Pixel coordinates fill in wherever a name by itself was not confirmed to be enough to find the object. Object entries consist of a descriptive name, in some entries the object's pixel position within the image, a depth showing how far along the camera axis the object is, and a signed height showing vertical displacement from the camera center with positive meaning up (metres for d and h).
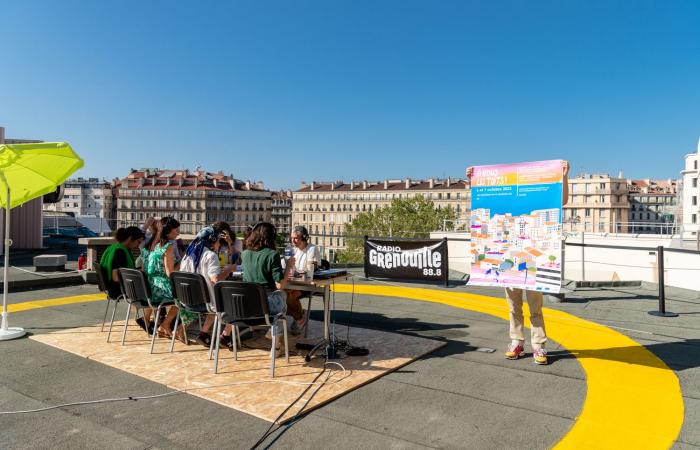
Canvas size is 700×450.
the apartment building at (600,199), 125.88 +6.85
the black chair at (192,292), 5.74 -0.79
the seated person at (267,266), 5.57 -0.46
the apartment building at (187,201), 115.00 +5.62
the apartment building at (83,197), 150.75 +8.45
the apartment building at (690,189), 74.12 +5.84
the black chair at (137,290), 6.16 -0.83
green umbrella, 6.75 +0.78
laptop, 6.12 -0.61
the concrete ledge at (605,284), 11.89 -1.39
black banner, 12.48 -0.87
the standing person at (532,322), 5.71 -1.14
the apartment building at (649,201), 149.50 +7.59
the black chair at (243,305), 5.13 -0.83
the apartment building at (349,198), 112.37 +6.49
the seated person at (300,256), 7.27 -0.47
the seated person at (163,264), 6.46 -0.51
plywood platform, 4.55 -1.57
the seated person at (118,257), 6.88 -0.45
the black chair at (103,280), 6.92 -0.77
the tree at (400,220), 87.25 +1.03
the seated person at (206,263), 6.05 -0.47
